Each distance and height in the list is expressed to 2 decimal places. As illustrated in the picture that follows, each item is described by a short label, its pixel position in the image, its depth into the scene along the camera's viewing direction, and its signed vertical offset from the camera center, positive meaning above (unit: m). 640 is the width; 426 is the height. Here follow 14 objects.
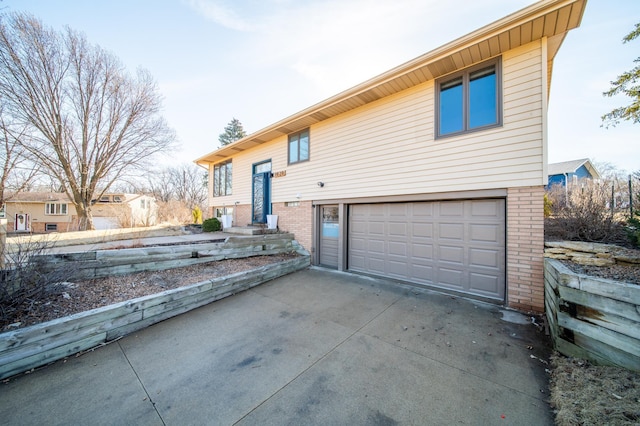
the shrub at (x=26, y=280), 2.99 -0.97
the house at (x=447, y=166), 4.20 +1.13
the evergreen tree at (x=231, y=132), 27.15 +9.57
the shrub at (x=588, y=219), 4.03 -0.09
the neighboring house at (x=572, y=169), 15.56 +3.27
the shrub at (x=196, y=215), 14.09 -0.11
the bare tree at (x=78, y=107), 9.80 +5.21
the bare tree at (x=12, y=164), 9.05 +1.99
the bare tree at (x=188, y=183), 30.27 +3.97
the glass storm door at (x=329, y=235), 7.33 -0.68
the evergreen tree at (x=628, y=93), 8.62 +4.67
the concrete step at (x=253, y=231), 8.28 -0.63
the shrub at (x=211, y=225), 10.45 -0.53
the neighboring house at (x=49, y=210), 23.56 +0.26
